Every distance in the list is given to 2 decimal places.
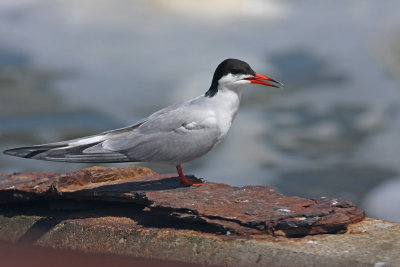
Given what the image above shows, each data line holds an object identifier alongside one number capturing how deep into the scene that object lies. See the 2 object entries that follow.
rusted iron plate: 9.52
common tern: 10.82
